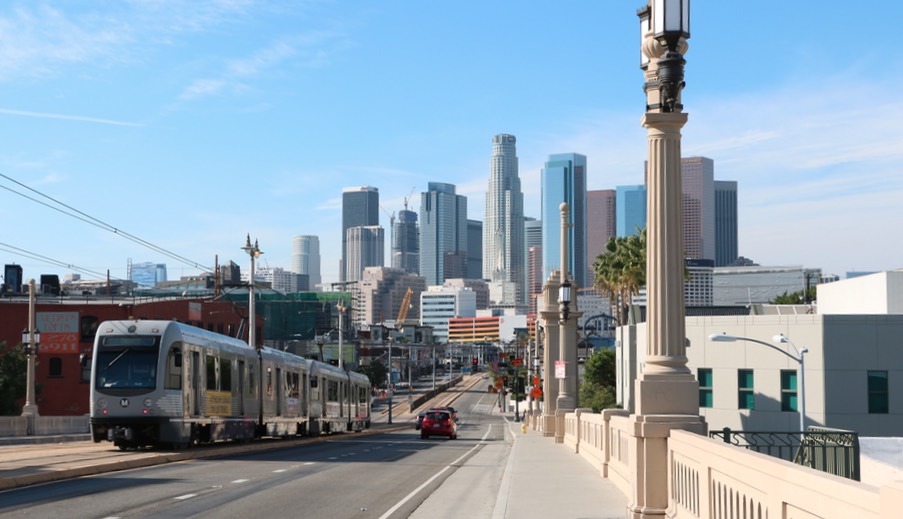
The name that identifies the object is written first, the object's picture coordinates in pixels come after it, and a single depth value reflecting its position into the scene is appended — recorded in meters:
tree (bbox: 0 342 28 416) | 62.84
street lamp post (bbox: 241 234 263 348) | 51.31
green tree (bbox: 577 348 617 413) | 88.17
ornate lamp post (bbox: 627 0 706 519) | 13.57
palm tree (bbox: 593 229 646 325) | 73.88
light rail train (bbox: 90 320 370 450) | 28.69
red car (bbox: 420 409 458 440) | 55.06
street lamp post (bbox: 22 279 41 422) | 45.10
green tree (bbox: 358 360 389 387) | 167.93
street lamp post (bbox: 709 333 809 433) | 35.50
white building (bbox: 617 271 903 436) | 46.97
